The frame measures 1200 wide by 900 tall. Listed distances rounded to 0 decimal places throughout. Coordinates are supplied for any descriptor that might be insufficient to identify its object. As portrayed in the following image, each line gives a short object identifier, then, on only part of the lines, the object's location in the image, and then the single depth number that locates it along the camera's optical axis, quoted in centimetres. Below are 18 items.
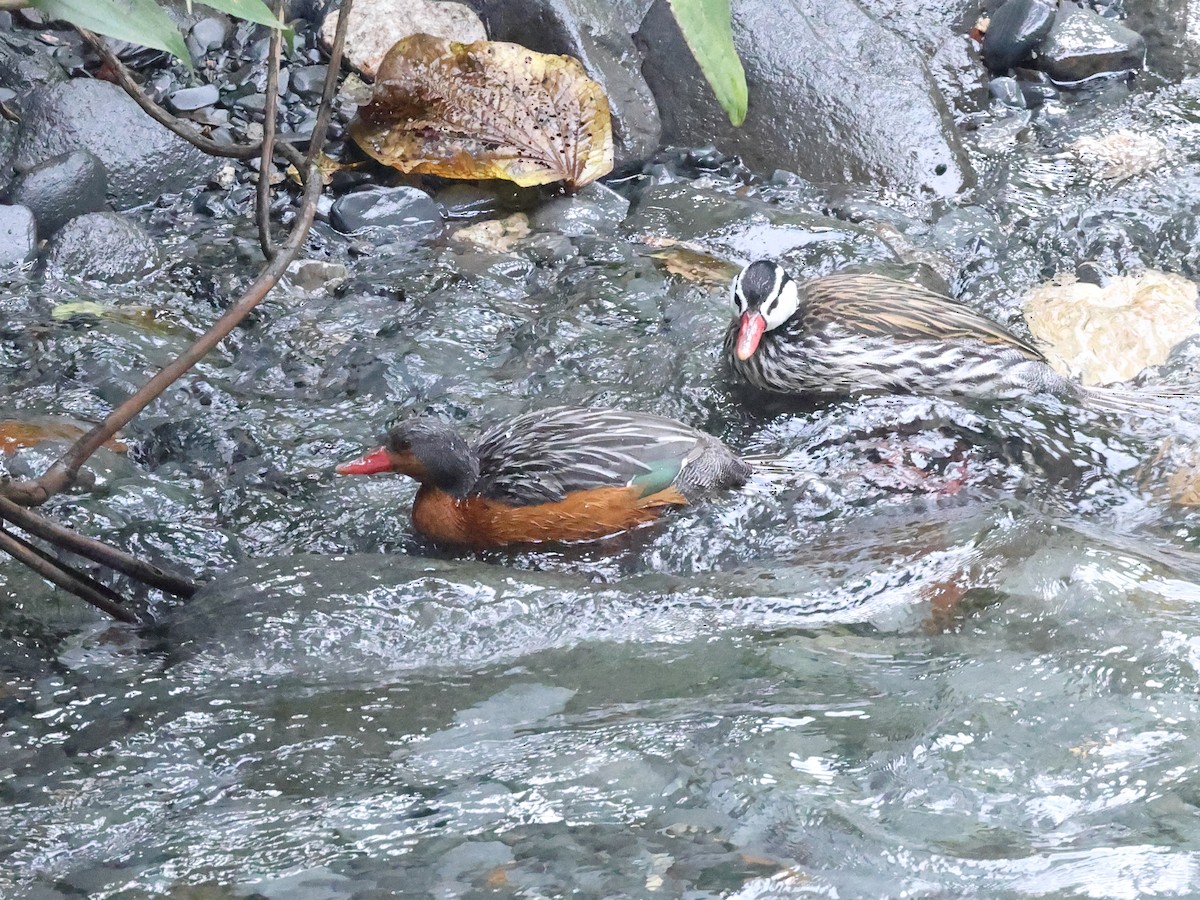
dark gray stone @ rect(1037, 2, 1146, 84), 1919
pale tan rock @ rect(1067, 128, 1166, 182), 1673
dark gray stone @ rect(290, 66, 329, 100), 1756
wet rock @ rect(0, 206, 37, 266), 1441
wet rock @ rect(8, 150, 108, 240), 1494
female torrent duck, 1023
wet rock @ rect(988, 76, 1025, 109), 1884
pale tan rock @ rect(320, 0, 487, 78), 1769
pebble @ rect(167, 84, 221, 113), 1711
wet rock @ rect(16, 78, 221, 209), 1567
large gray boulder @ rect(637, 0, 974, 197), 1678
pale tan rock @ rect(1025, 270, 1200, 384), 1320
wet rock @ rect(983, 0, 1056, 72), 1922
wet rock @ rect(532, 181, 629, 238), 1597
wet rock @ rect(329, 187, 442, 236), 1574
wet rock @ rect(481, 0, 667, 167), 1748
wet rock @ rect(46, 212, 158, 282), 1437
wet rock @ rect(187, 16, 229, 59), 1819
